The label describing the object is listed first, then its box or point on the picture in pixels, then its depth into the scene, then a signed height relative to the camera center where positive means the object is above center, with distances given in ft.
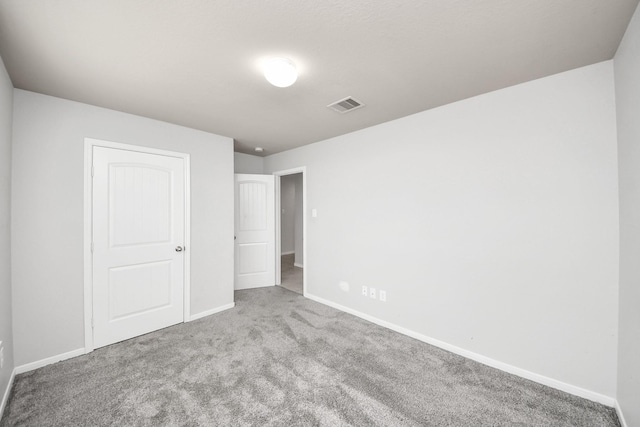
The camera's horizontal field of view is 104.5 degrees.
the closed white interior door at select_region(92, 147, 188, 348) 8.05 -0.96
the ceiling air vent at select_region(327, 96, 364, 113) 7.50 +3.46
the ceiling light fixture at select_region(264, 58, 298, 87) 5.41 +3.18
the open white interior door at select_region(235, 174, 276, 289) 13.73 -0.91
